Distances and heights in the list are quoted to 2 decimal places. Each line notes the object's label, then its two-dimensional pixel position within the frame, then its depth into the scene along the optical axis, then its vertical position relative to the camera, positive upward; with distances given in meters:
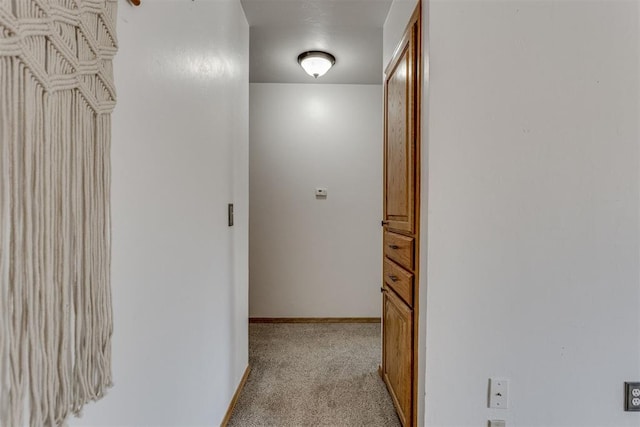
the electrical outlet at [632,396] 1.28 -0.75
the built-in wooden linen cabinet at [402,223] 1.40 -0.07
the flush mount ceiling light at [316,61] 2.44 +1.15
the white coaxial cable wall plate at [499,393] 1.28 -0.74
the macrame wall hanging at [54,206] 0.48 +0.00
